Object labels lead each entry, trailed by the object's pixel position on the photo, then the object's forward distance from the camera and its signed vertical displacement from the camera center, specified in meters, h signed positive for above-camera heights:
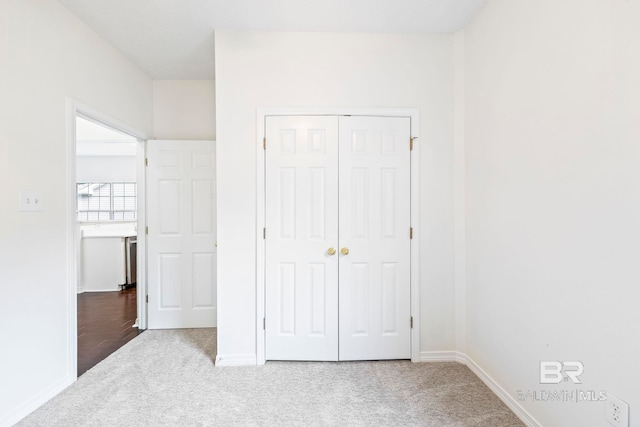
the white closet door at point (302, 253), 2.47 -0.34
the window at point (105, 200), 6.22 +0.24
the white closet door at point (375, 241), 2.47 -0.24
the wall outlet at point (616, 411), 1.22 -0.84
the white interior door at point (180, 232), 3.19 -0.22
